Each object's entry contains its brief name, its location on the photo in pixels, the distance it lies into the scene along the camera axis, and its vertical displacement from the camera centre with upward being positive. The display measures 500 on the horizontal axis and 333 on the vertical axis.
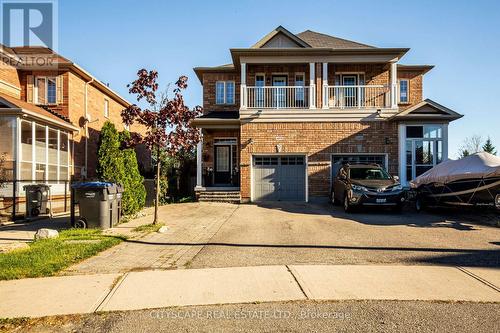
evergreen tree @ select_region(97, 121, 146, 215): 12.65 -0.02
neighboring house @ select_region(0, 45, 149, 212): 15.38 +2.17
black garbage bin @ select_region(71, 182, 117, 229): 10.37 -0.94
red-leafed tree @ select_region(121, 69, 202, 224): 10.95 +1.39
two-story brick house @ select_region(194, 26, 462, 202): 18.03 +1.95
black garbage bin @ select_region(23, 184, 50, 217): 13.55 -1.12
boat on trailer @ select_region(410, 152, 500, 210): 11.15 -0.51
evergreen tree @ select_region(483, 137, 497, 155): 47.12 +2.43
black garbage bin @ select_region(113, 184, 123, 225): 11.08 -1.10
